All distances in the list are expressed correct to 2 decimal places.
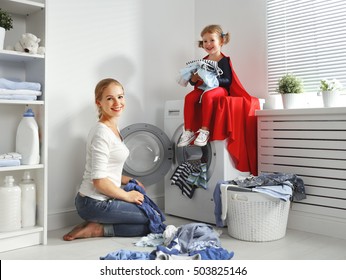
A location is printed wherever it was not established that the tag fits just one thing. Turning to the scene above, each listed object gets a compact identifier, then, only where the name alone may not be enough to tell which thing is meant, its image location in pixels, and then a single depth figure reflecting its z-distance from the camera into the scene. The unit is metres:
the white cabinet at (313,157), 2.53
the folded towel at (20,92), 2.22
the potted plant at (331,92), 2.65
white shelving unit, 2.30
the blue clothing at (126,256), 1.94
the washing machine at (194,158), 2.83
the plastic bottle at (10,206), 2.26
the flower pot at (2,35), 2.25
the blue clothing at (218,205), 2.59
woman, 2.48
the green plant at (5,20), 2.33
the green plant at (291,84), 2.89
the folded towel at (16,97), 2.24
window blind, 2.85
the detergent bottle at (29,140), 2.34
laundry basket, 2.42
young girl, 2.84
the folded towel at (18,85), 2.24
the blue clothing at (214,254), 1.99
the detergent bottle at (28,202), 2.36
